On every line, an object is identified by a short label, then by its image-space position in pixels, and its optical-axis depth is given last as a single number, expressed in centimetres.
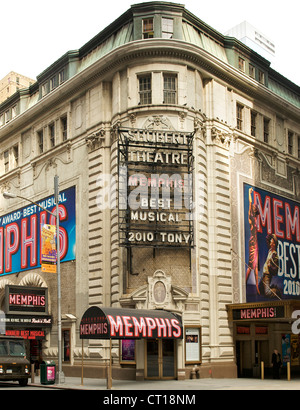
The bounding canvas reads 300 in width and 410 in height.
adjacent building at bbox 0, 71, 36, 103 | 6962
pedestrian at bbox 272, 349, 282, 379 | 3450
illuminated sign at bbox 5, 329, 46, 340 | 3859
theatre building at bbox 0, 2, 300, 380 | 3394
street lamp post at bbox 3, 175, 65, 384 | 2974
